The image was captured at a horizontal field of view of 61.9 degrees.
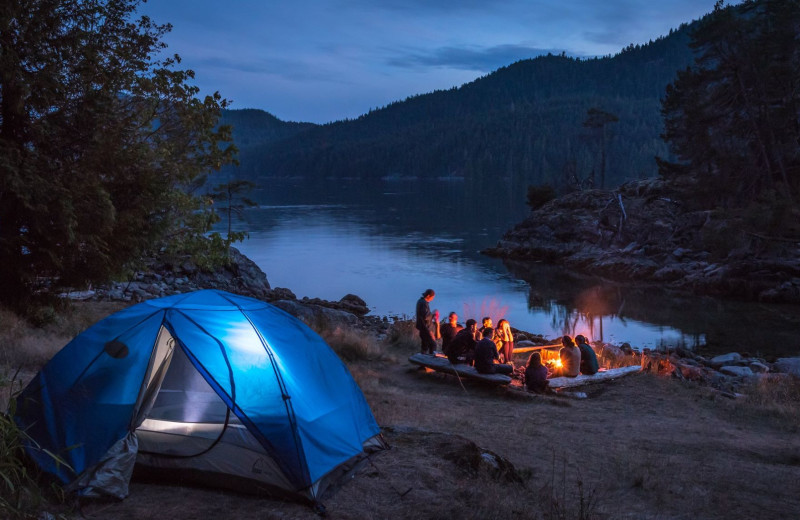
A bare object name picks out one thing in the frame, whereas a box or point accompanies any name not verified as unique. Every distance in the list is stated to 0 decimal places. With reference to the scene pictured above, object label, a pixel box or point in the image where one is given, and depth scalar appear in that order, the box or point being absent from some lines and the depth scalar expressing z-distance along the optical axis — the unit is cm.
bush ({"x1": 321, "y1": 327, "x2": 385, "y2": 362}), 1450
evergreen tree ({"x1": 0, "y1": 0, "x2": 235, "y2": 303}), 1131
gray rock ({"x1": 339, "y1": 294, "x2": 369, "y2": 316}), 2725
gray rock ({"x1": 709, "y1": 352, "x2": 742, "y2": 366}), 1862
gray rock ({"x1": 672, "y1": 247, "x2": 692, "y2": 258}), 3756
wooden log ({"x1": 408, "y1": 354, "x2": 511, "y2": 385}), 1208
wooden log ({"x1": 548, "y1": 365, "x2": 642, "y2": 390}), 1229
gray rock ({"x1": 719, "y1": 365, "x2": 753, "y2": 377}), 1653
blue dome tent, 618
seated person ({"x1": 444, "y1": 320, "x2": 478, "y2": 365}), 1297
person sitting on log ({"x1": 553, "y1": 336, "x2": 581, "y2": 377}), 1259
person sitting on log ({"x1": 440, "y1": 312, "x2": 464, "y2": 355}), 1404
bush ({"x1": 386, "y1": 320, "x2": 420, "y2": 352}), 1708
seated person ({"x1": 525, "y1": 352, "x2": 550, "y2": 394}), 1214
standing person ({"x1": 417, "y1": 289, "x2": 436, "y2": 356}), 1405
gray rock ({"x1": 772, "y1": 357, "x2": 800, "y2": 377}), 1756
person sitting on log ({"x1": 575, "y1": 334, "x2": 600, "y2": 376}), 1294
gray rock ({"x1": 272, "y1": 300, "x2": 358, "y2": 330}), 1725
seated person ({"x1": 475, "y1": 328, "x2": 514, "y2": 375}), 1230
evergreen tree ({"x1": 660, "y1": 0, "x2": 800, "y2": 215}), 3009
